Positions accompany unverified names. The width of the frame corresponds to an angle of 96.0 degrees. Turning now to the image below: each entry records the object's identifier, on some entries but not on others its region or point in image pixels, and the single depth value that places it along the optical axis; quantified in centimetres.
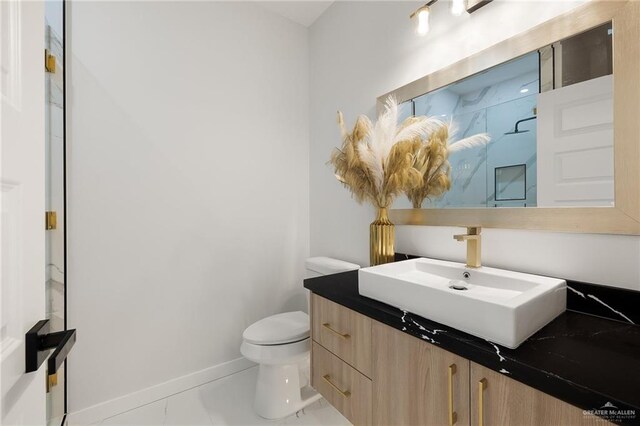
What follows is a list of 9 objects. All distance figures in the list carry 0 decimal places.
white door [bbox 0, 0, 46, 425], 46
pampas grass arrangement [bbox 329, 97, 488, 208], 130
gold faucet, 108
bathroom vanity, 55
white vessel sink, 69
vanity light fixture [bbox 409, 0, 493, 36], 118
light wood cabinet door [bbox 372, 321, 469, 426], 73
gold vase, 138
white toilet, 150
